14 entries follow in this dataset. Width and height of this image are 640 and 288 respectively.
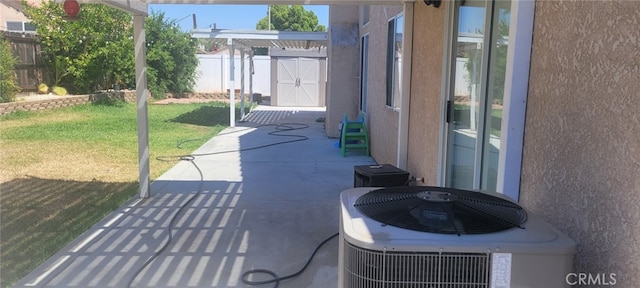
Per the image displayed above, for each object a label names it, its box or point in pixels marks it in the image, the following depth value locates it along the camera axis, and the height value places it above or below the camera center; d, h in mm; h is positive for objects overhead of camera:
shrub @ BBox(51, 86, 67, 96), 15648 -503
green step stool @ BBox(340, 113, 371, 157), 8812 -1040
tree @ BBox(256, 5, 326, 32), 46125 +6001
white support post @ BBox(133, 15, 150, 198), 5371 -291
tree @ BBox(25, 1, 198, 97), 15234 +966
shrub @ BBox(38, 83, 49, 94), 15266 -431
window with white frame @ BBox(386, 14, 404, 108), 6282 +320
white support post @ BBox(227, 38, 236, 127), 12570 -352
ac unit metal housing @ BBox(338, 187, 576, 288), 1474 -550
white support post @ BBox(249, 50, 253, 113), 16969 +376
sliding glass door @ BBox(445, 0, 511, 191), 2945 -58
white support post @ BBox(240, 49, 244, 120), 15227 -230
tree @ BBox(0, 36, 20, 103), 12289 -3
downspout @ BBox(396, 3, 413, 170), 4941 -48
